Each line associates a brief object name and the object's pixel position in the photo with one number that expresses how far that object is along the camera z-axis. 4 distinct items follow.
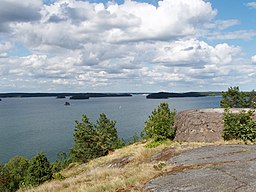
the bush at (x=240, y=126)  18.38
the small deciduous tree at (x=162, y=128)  22.78
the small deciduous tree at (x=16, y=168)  74.19
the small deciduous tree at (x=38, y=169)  43.69
